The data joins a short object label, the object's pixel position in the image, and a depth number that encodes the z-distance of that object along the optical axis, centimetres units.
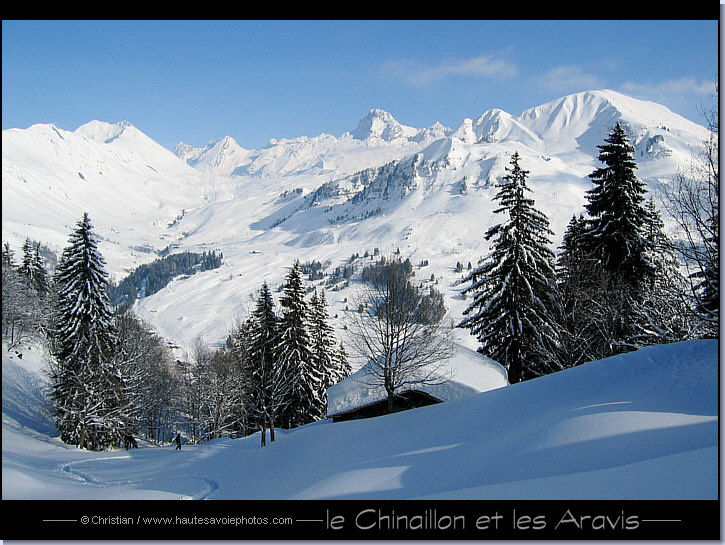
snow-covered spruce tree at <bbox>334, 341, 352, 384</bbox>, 3462
